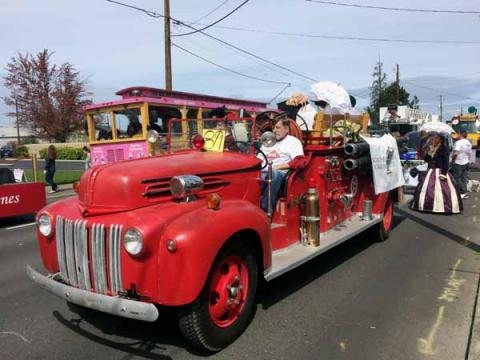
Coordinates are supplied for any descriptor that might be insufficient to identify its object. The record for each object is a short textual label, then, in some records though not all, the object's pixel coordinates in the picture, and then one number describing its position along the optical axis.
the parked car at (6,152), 51.88
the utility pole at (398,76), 54.14
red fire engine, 3.54
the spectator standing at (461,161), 13.46
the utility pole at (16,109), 48.15
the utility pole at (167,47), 20.20
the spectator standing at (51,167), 17.52
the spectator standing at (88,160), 17.65
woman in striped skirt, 10.46
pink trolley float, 13.98
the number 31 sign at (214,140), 5.14
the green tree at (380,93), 56.94
